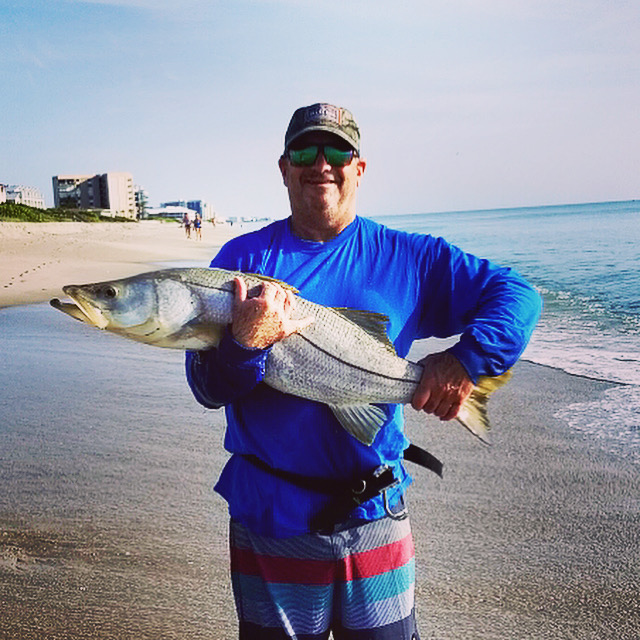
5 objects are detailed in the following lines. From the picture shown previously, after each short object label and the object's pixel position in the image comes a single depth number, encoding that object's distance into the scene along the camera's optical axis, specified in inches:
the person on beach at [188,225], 2215.8
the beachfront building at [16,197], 7729.3
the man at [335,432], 98.0
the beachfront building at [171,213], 7111.2
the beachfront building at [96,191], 6520.7
